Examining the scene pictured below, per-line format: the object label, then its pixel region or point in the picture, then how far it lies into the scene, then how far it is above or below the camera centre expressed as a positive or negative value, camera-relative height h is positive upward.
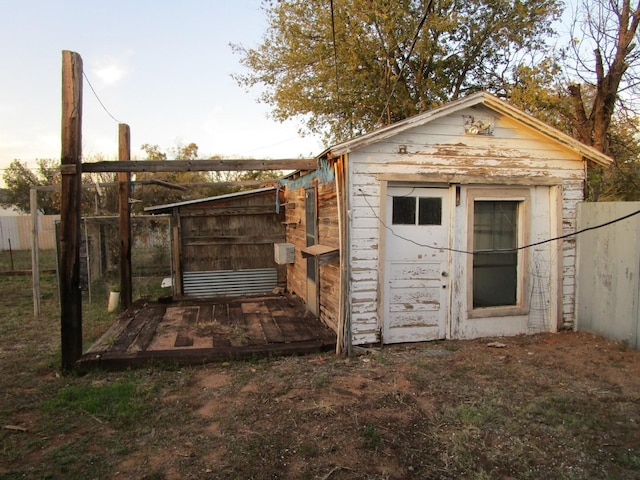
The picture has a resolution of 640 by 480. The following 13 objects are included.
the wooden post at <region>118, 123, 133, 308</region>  8.09 +0.05
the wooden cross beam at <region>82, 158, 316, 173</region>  5.38 +0.73
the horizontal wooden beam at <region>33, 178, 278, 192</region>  8.20 +0.80
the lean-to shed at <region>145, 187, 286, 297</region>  9.41 -0.46
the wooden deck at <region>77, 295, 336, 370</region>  5.22 -1.56
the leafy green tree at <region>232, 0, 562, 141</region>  13.97 +5.71
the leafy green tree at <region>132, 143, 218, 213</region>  19.89 +1.42
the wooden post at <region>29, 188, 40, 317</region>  7.96 -0.57
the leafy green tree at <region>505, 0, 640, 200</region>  9.34 +2.97
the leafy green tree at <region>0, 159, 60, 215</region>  25.75 +2.45
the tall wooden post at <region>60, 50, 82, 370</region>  4.90 +0.24
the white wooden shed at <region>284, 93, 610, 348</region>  5.62 -0.04
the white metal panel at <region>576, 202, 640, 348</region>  5.58 -0.70
